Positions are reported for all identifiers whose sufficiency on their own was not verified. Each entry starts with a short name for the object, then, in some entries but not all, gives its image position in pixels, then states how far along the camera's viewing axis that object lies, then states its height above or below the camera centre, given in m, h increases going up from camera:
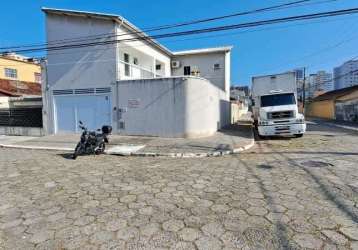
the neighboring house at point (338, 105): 25.30 +0.58
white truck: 12.79 +0.28
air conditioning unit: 23.52 +4.65
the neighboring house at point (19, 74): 25.81 +5.19
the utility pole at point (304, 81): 42.71 +5.40
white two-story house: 12.95 +1.23
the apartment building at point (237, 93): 54.00 +4.09
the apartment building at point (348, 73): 28.62 +4.79
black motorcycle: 9.16 -1.20
